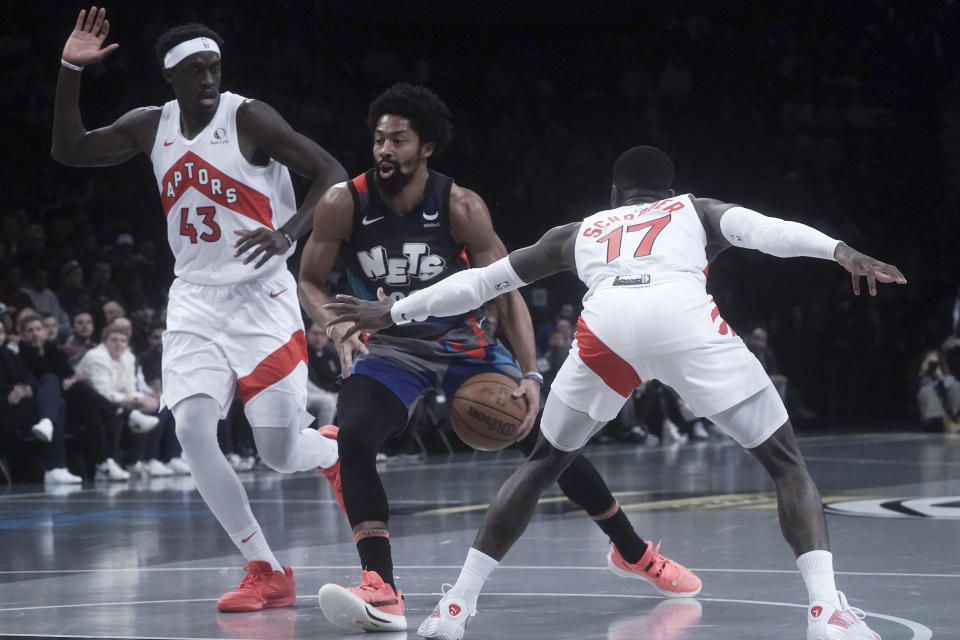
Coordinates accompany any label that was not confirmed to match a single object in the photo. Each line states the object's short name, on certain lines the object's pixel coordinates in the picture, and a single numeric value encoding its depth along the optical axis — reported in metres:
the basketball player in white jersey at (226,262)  9.96
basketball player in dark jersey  9.70
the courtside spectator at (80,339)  22.87
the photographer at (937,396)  31.62
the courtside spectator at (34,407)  20.99
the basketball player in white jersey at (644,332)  7.84
